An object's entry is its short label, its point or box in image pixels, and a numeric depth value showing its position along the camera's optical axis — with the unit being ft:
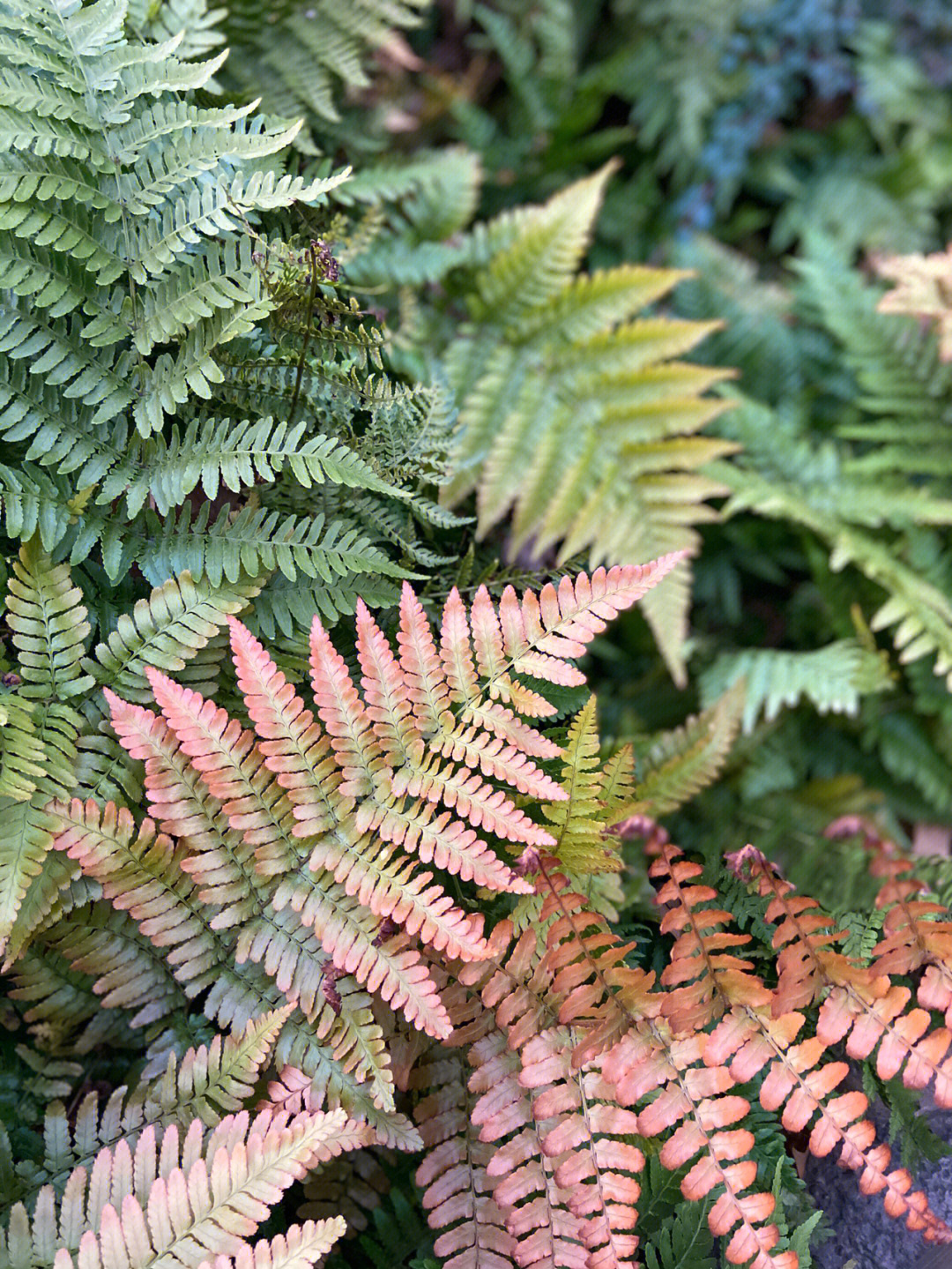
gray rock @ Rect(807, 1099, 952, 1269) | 1.72
